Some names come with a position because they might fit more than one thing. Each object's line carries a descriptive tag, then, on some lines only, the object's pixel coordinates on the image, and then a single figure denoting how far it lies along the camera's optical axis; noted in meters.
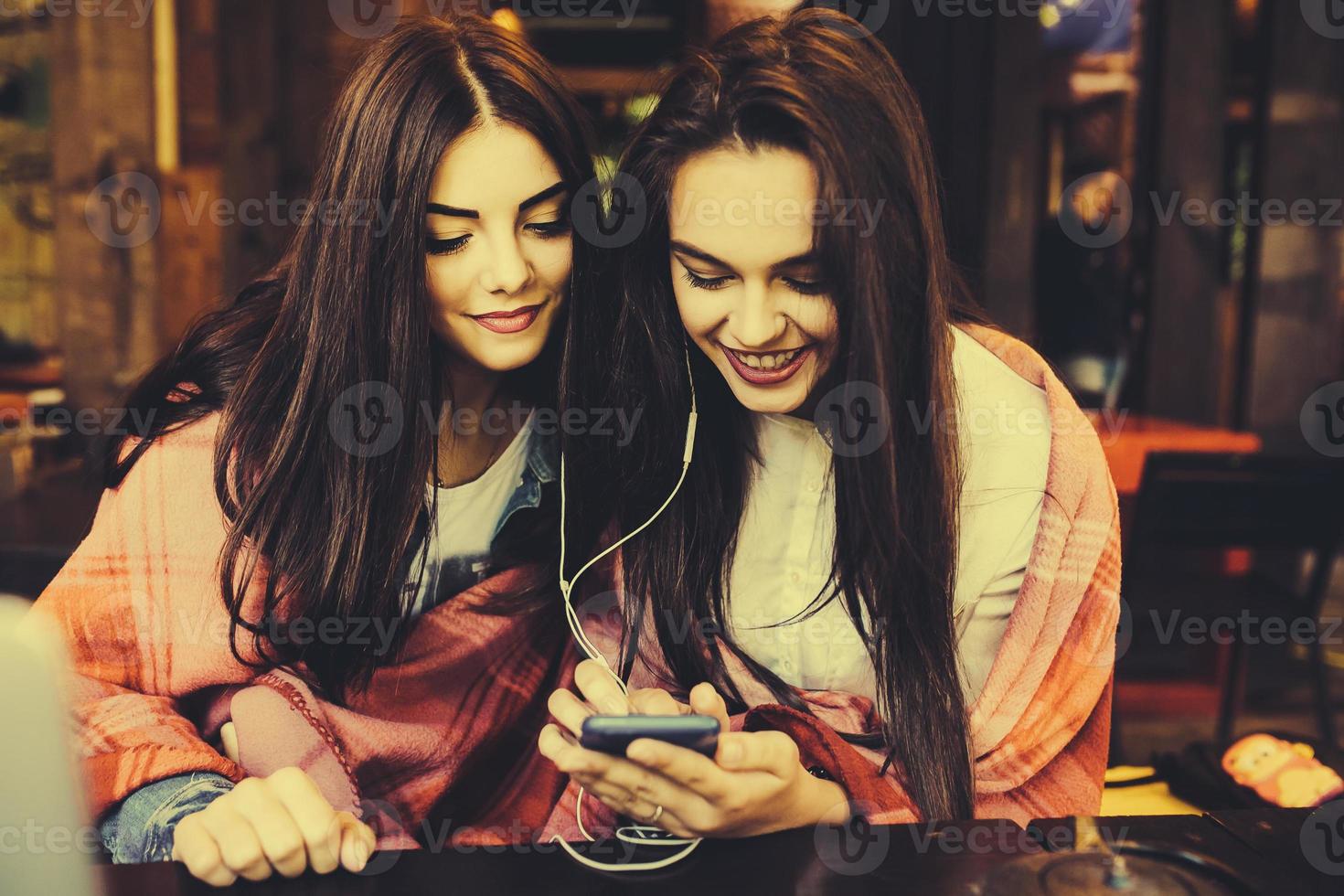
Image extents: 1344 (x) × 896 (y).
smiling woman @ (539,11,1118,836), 1.16
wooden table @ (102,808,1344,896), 0.83
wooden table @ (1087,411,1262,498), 3.21
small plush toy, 1.78
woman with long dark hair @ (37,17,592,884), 1.29
